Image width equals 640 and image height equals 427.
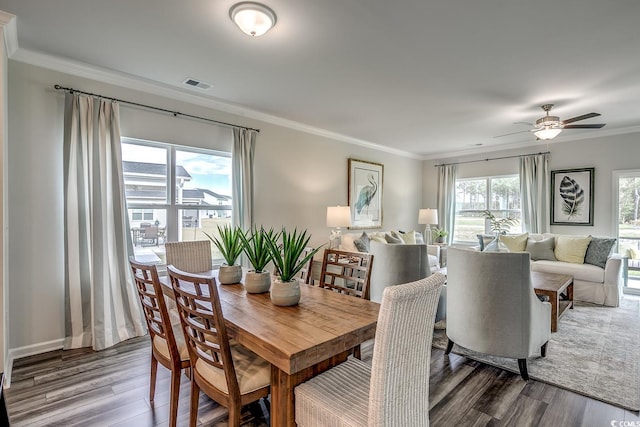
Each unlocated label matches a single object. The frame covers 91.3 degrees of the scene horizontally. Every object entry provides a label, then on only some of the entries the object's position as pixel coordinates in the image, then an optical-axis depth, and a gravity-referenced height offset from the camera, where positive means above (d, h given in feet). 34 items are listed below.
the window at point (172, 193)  11.16 +0.78
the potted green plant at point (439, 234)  21.17 -1.53
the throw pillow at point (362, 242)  15.74 -1.54
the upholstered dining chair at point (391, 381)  3.67 -2.21
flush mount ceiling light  6.65 +4.29
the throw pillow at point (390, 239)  16.62 -1.42
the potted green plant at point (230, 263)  7.89 -1.31
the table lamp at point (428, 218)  20.86 -0.38
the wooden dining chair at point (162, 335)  5.57 -2.38
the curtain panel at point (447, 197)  22.72 +1.11
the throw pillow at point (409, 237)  18.56 -1.49
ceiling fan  12.41 +3.46
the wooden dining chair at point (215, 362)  4.57 -2.54
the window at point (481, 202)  20.34 +0.73
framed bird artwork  19.09 +1.28
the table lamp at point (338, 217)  15.71 -0.23
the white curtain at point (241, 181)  13.29 +1.34
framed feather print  17.47 +0.91
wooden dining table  4.22 -1.78
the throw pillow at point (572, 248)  15.34 -1.81
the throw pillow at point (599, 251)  14.61 -1.83
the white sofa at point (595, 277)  13.80 -2.93
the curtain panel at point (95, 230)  9.37 -0.55
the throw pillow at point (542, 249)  16.33 -1.93
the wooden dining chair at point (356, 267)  7.04 -1.29
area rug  7.43 -4.18
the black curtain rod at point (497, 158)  18.95 +3.60
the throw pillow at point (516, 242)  17.25 -1.65
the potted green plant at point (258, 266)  6.73 -1.18
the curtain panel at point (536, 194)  18.69 +1.13
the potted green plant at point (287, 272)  5.90 -1.14
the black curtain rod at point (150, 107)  9.37 +3.74
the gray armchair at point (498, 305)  7.63 -2.36
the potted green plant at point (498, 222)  20.02 -0.65
